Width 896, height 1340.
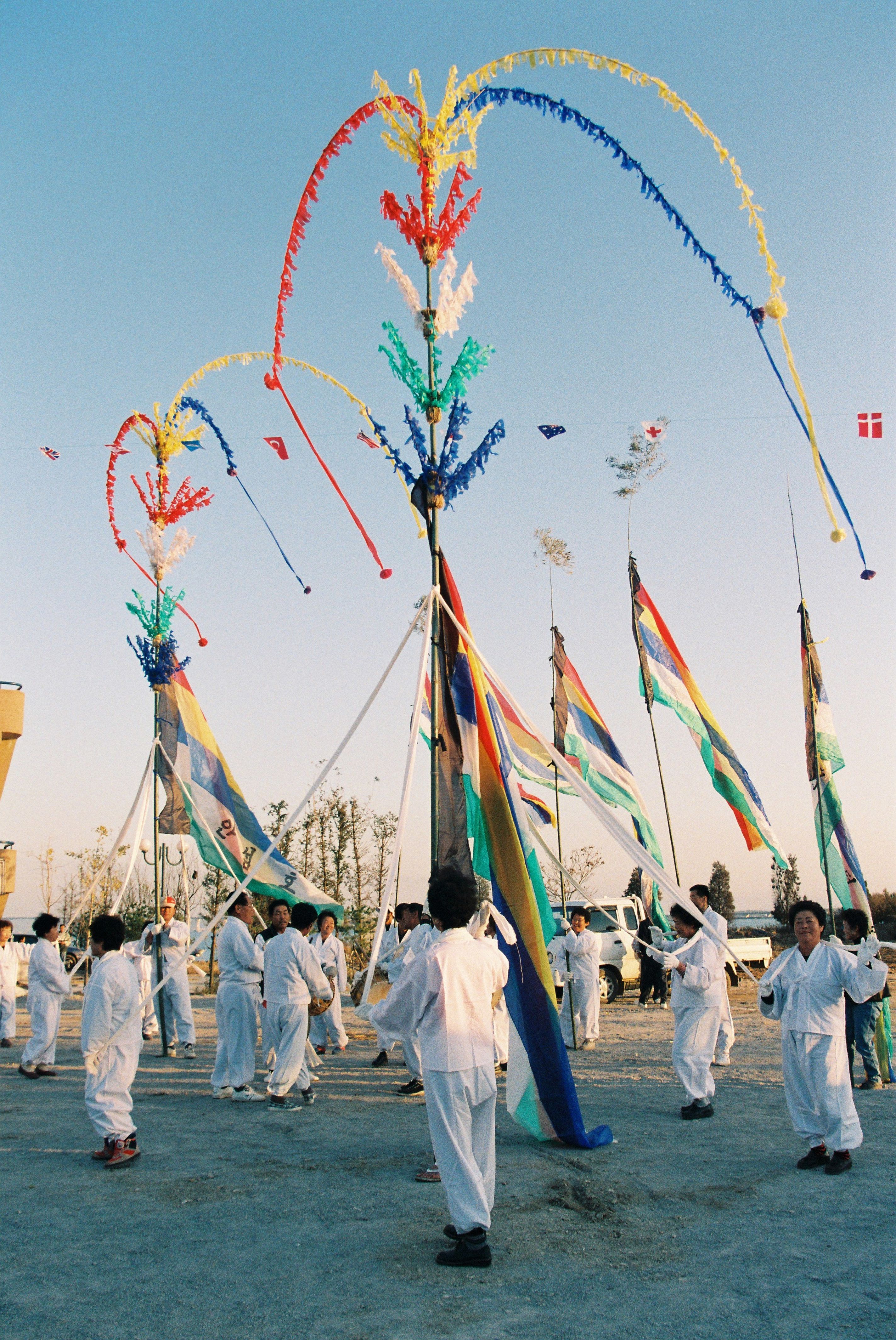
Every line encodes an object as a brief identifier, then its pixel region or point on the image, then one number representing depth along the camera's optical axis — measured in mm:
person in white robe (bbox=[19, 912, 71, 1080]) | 10430
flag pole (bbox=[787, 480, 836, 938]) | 10312
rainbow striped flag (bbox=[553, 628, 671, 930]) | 12492
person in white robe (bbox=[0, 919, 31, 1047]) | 12461
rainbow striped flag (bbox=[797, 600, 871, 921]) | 10000
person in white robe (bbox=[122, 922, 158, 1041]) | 11117
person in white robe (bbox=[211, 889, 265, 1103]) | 8977
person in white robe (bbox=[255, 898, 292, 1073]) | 9016
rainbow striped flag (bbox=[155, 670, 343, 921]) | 11039
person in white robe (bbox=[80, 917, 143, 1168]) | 6273
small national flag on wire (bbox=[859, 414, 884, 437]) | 8250
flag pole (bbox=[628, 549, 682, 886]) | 13852
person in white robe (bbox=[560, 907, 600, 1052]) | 11922
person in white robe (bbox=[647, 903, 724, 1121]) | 7602
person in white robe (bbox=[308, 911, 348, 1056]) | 12242
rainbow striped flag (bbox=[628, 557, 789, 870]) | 12008
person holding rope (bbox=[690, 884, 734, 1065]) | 8336
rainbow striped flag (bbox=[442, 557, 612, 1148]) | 6211
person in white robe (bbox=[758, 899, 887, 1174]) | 5887
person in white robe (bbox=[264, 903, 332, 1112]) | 8352
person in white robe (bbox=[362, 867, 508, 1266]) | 4414
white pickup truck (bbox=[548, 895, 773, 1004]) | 17297
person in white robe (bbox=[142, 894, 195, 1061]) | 11508
